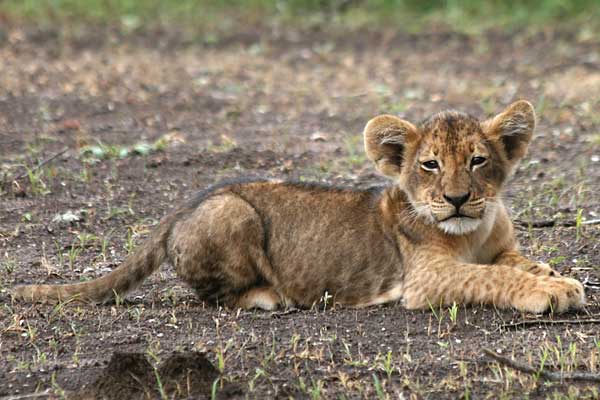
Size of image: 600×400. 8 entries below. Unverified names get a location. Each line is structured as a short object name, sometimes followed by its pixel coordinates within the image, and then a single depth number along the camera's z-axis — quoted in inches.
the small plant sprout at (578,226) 592.4
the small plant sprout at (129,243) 603.2
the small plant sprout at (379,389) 389.4
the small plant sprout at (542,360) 396.8
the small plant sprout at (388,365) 408.6
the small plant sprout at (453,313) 466.9
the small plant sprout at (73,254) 582.9
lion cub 494.9
